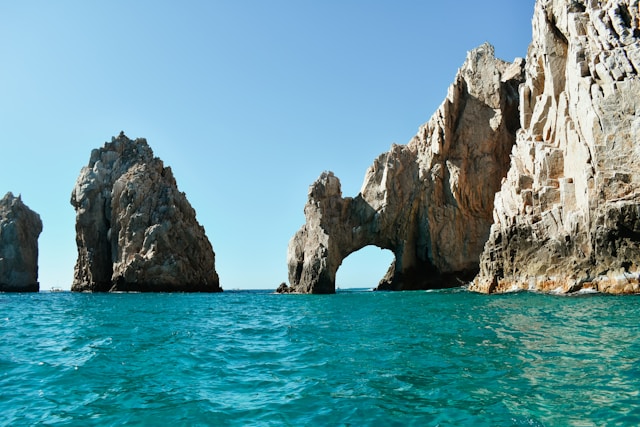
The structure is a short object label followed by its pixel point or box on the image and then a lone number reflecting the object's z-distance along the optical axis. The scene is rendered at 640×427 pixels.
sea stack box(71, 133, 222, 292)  63.56
